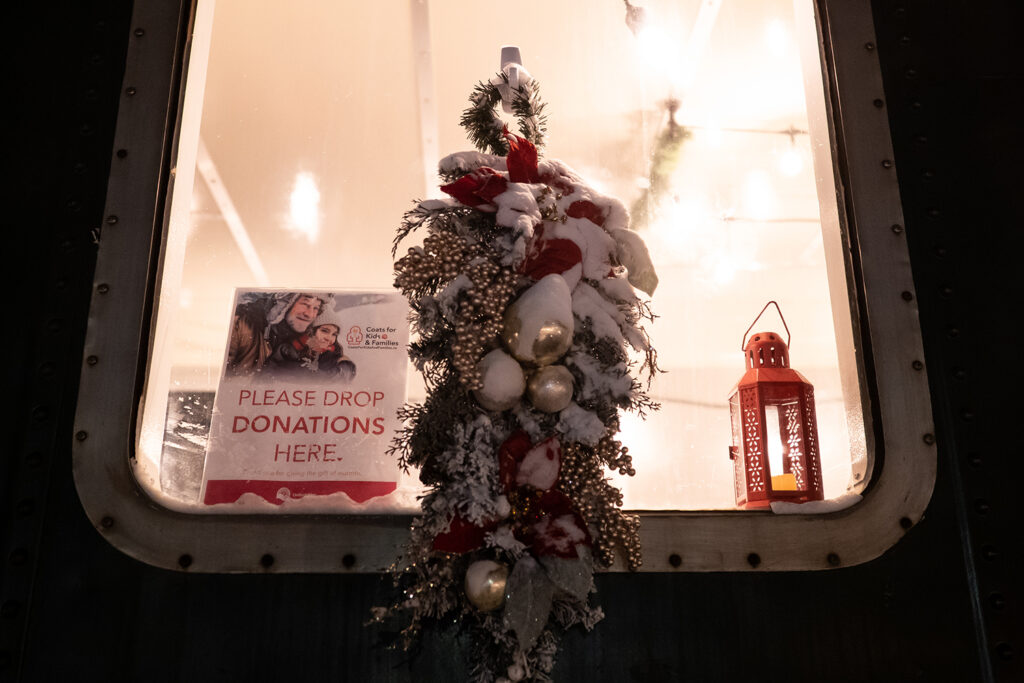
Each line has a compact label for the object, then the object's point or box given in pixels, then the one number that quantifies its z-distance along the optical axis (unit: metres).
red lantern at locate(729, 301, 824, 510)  1.14
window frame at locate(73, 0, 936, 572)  1.06
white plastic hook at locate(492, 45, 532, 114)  1.08
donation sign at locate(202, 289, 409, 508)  1.14
